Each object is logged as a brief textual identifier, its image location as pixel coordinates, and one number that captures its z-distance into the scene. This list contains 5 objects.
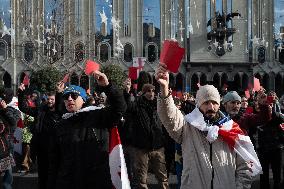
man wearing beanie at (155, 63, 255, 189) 3.51
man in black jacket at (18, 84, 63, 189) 6.31
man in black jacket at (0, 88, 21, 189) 6.04
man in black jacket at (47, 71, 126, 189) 3.73
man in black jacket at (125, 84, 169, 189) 6.54
